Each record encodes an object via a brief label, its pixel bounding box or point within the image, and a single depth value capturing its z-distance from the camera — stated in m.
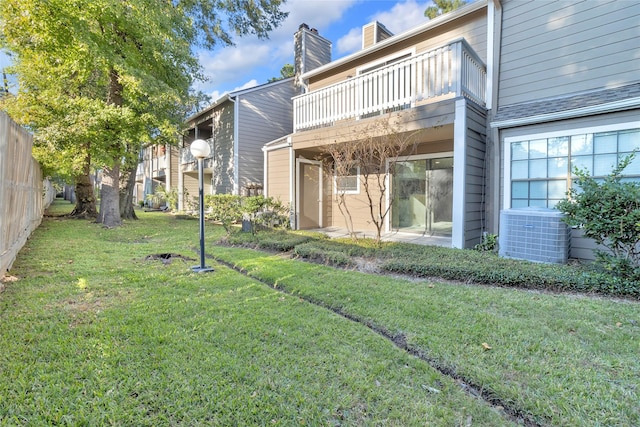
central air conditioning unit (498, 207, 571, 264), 5.03
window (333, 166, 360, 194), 9.59
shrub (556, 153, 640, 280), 3.92
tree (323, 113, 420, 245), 6.48
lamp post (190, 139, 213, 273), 5.07
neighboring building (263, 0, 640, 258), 5.21
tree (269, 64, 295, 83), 27.14
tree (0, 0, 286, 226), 8.06
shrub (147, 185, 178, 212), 11.64
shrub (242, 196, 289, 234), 8.58
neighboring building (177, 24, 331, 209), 12.30
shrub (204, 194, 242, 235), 8.78
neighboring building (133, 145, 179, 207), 19.72
